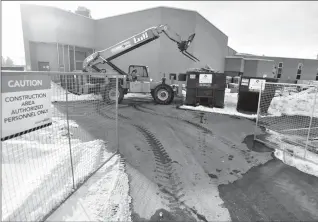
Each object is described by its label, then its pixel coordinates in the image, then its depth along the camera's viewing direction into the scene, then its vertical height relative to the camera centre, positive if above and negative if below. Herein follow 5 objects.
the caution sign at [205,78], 9.61 +0.07
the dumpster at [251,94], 9.25 -0.60
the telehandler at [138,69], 10.11 +0.47
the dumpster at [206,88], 9.61 -0.40
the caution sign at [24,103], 2.23 -0.36
